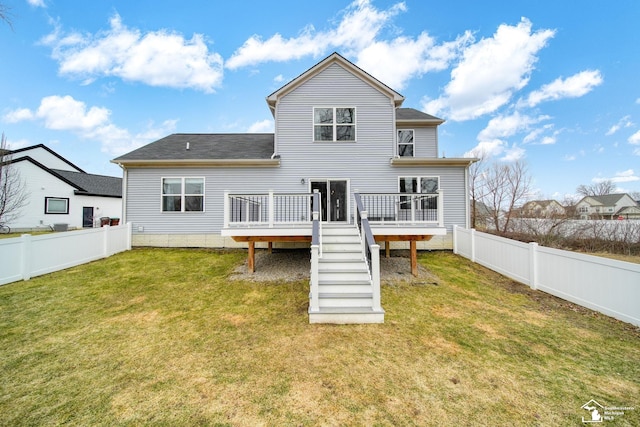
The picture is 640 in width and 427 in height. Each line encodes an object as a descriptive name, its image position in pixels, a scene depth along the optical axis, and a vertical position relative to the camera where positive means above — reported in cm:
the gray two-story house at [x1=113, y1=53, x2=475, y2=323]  1073 +211
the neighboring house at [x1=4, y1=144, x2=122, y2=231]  1873 +184
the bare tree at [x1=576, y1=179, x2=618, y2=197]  4619 +551
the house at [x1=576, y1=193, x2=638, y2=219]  4086 +240
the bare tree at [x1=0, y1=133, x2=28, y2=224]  1608 +208
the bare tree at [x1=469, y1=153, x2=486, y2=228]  2145 +247
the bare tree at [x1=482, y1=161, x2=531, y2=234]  2000 +231
